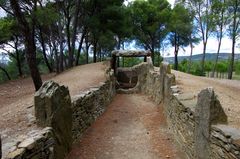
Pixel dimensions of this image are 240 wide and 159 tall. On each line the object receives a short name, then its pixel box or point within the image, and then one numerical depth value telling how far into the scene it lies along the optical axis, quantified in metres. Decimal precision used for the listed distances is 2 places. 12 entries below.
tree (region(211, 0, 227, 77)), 13.93
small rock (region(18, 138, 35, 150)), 2.70
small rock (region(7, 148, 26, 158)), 2.44
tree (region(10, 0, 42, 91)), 6.44
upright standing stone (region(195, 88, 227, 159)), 2.90
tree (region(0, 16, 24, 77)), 12.42
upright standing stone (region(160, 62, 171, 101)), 6.70
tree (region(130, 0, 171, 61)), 20.21
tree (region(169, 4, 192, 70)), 17.91
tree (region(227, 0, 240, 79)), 13.05
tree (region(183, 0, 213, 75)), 15.24
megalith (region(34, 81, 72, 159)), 3.49
